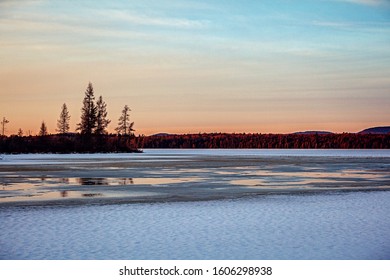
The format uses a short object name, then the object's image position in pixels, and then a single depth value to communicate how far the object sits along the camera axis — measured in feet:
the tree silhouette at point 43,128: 585.22
